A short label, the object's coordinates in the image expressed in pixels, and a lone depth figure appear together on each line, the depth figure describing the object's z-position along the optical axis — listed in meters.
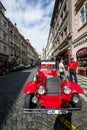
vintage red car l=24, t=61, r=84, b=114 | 2.20
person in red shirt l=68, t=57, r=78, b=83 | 4.74
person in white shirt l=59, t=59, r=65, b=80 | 5.44
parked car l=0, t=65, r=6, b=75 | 9.65
